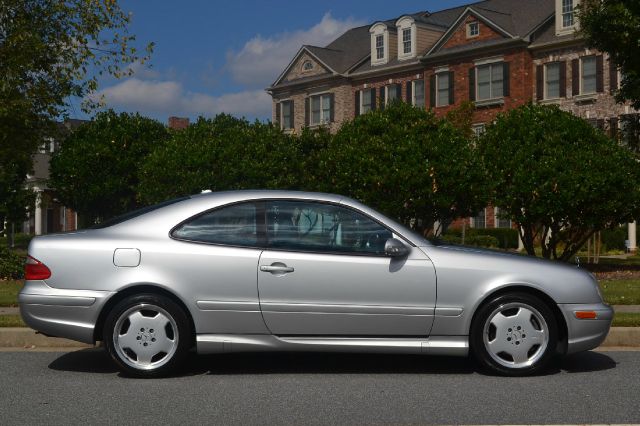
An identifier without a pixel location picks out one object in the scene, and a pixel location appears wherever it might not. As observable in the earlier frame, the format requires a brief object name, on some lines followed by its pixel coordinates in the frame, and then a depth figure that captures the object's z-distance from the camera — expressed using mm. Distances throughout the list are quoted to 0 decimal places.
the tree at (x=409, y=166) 21469
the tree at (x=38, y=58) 17875
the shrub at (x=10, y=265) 18250
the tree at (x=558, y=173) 20969
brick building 38688
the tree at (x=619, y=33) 20219
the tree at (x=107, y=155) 31531
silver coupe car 6688
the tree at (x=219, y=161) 22203
